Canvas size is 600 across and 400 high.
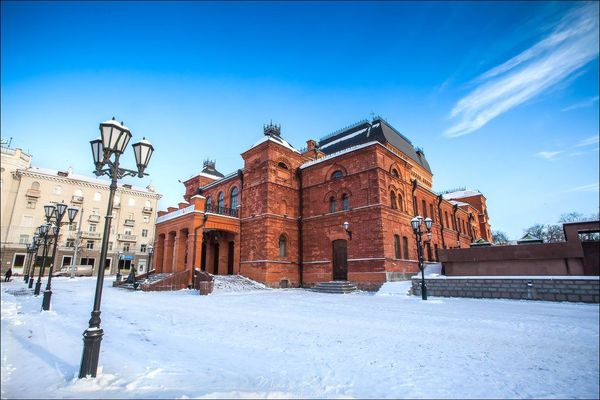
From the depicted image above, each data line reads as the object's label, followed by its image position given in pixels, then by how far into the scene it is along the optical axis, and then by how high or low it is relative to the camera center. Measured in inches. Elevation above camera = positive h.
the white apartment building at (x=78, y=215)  1471.5 +272.5
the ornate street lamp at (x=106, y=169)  161.8 +71.2
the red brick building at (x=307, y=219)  775.7 +121.6
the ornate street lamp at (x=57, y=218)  396.5 +77.1
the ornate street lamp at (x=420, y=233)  530.9 +55.6
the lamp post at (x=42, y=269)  529.0 -10.3
